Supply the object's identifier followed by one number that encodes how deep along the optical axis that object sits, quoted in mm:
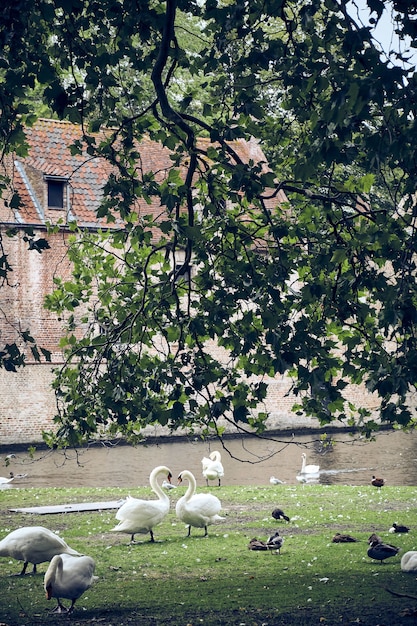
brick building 31891
